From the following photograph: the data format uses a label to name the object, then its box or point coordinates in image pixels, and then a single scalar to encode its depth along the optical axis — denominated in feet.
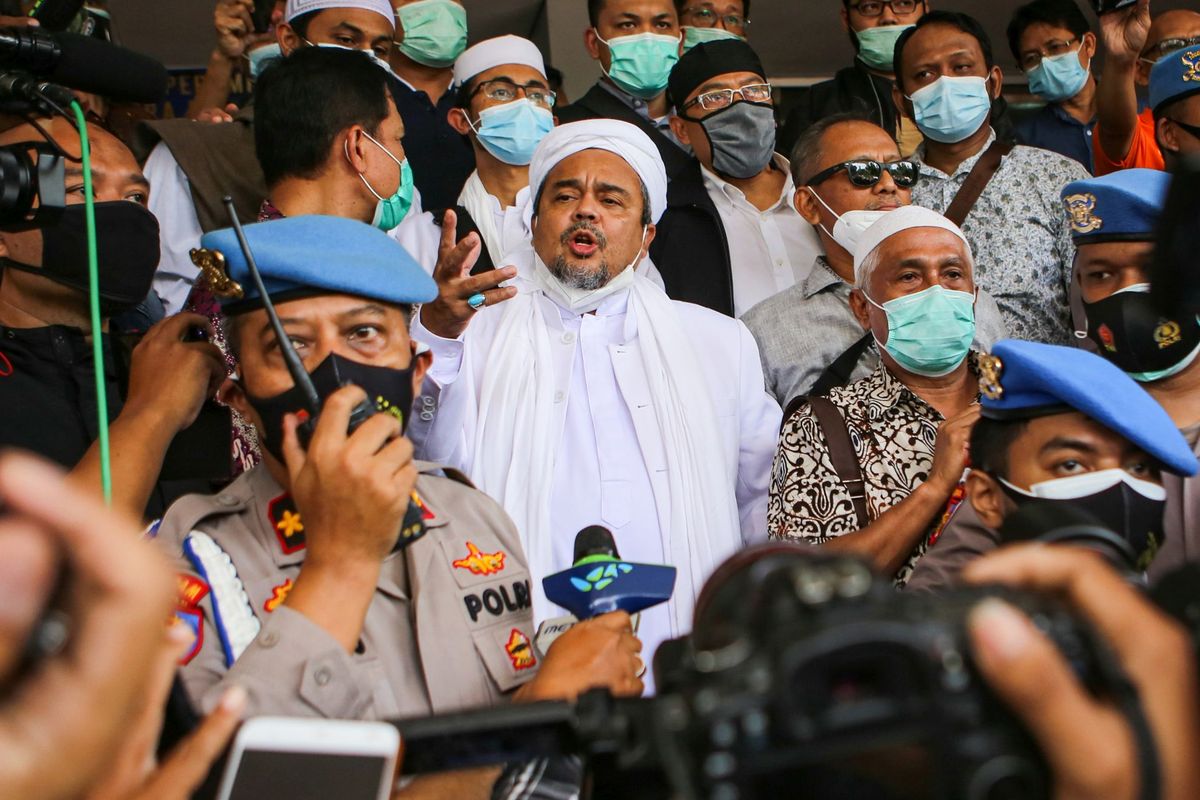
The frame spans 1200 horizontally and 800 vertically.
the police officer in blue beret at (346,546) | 6.43
